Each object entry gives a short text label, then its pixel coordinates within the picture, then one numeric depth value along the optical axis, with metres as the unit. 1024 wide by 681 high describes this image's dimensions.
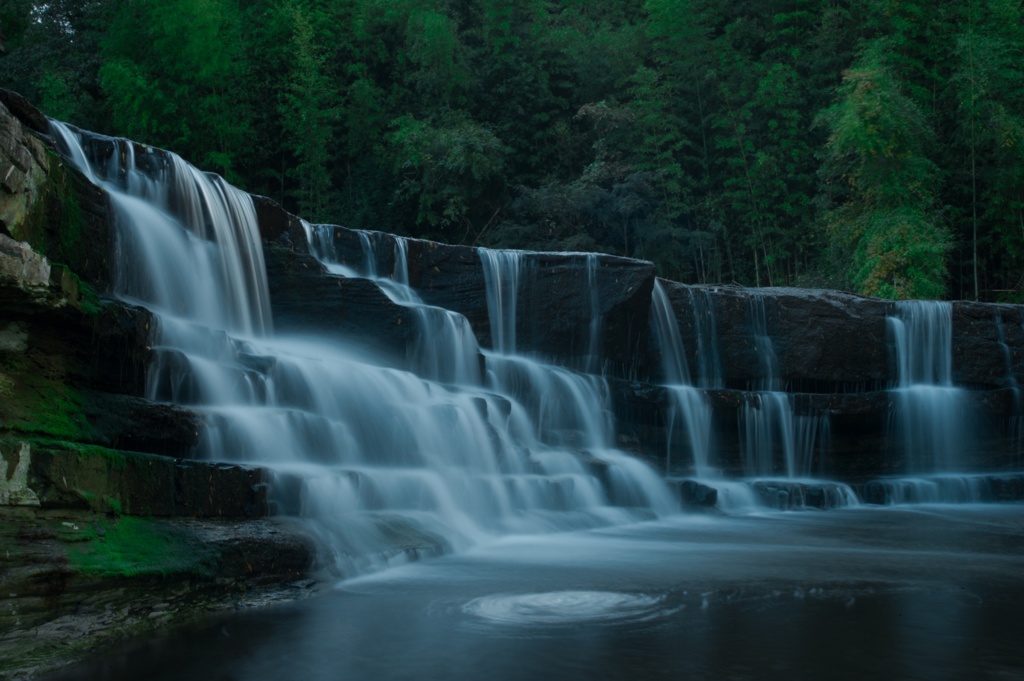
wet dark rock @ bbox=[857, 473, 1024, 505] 14.56
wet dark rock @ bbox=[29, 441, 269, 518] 5.30
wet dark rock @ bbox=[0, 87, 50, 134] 7.60
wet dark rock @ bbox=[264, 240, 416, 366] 11.97
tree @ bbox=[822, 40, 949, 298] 21.47
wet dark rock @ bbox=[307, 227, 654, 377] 14.53
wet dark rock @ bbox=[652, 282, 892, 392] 16.27
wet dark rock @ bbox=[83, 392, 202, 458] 6.27
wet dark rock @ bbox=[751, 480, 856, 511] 13.44
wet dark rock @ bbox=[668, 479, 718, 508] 12.43
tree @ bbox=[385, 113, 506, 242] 25.36
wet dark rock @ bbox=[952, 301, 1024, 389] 16.78
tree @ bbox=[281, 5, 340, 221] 26.09
